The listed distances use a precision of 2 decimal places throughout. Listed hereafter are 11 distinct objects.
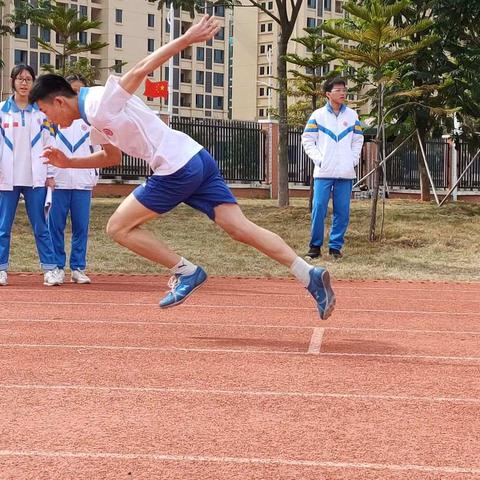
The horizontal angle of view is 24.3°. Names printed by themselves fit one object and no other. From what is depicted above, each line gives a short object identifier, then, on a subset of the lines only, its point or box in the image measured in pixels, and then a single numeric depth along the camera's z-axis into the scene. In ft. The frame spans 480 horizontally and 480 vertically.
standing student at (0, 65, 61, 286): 34.14
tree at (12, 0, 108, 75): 88.43
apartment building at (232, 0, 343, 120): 342.03
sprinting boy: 22.03
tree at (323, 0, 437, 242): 48.85
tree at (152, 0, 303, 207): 70.95
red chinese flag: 158.31
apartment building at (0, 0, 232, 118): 299.17
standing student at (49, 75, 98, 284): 35.01
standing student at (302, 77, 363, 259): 43.06
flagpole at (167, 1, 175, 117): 222.91
